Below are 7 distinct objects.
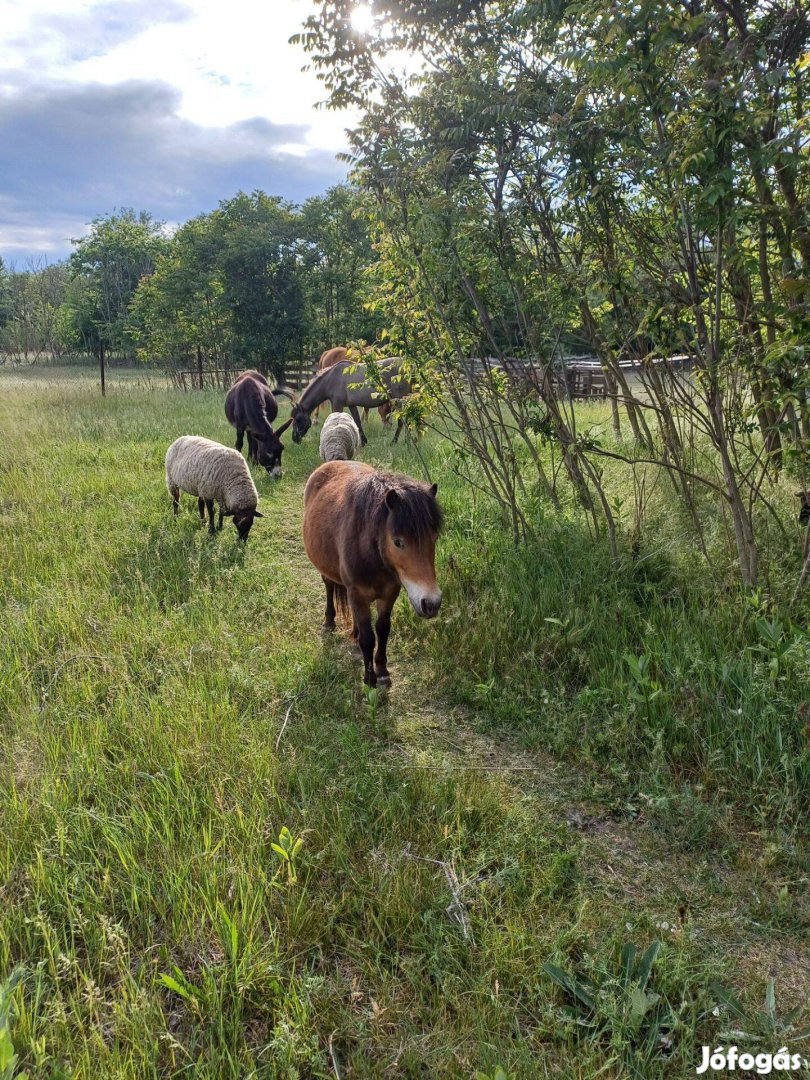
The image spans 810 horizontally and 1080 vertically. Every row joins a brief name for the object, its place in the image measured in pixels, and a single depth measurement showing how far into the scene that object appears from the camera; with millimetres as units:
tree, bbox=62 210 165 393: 43275
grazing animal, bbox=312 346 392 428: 15391
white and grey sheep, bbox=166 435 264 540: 6617
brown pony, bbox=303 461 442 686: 3318
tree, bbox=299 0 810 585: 2895
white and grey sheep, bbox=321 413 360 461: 8953
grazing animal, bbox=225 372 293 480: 10039
